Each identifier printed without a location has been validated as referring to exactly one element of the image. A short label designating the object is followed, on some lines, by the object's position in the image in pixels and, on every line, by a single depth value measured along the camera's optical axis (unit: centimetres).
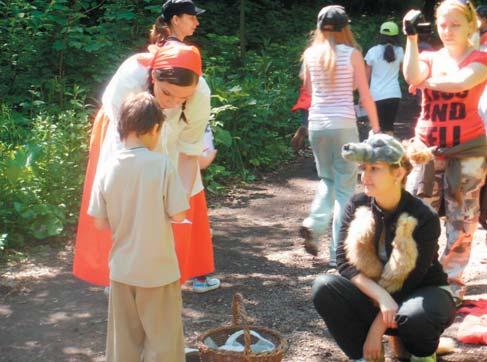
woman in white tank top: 570
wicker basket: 373
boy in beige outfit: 364
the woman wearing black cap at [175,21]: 509
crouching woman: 388
